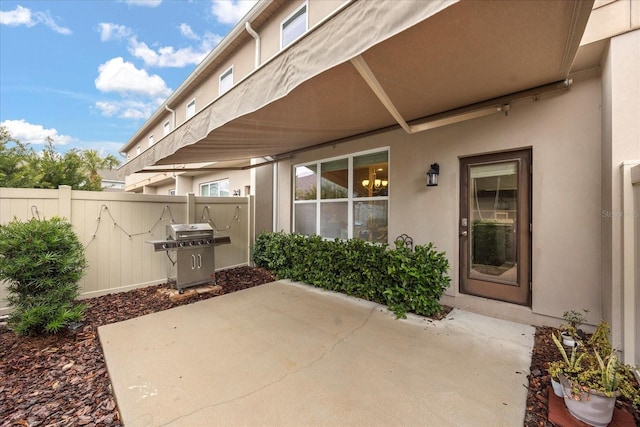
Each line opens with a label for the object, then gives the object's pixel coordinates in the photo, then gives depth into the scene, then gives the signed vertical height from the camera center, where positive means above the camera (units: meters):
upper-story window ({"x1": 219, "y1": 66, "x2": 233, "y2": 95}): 8.47 +4.49
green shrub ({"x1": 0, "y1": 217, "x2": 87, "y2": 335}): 3.06 -0.78
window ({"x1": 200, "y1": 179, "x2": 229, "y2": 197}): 10.72 +1.08
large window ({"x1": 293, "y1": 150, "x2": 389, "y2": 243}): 5.26 +0.36
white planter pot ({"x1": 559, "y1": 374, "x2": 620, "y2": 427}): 1.83 -1.39
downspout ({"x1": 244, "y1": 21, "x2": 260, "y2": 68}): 7.15 +4.89
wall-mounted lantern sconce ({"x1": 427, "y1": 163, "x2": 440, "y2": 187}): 4.27 +0.65
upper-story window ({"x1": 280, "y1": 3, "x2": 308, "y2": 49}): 6.23 +4.70
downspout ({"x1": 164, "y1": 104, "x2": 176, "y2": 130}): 11.72 +4.59
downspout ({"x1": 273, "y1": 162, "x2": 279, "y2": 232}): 7.43 +0.45
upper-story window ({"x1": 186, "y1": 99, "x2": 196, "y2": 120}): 10.52 +4.36
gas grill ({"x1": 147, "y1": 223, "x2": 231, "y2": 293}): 4.79 -0.75
